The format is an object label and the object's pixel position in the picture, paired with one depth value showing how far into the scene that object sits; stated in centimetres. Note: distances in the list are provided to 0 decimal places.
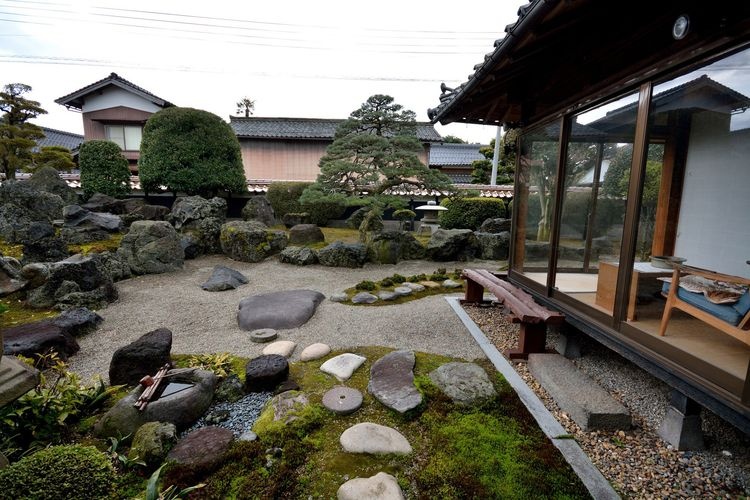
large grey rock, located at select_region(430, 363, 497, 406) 285
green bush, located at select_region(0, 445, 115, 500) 154
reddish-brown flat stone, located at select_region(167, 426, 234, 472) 215
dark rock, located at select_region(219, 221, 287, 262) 852
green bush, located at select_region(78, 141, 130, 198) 1193
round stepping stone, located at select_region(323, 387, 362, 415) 271
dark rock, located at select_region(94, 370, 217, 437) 244
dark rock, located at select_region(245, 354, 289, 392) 304
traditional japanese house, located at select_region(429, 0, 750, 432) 223
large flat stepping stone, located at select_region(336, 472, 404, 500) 192
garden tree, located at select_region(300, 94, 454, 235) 785
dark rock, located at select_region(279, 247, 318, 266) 829
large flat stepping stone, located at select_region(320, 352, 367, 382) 329
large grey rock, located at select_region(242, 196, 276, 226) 1162
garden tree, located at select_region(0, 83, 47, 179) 1222
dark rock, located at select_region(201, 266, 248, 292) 628
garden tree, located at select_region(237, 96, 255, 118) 3278
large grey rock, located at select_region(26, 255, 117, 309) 505
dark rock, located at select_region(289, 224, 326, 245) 1013
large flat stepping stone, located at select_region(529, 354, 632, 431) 251
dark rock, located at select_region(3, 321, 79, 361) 338
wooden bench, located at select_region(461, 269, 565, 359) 342
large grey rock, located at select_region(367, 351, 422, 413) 277
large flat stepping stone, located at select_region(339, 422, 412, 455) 230
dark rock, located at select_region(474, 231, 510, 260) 925
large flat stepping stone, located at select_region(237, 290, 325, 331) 468
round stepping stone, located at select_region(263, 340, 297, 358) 382
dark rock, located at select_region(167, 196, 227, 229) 963
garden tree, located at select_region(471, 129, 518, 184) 1592
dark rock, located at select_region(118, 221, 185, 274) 712
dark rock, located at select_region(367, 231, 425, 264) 847
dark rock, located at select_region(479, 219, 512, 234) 1013
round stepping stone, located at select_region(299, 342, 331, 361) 369
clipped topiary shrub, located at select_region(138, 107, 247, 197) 1148
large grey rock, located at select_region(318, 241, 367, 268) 819
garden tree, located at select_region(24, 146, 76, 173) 1344
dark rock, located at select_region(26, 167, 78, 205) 1048
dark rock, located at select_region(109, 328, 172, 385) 307
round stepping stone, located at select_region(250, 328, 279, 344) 417
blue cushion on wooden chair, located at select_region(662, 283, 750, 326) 218
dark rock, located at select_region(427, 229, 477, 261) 890
